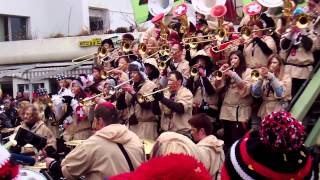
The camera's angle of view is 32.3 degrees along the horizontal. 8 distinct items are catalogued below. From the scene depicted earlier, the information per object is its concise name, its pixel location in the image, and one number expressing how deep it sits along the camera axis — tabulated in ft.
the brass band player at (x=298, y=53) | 26.63
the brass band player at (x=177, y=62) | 32.53
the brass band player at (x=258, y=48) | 28.68
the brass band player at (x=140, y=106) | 28.81
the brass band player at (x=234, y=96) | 27.55
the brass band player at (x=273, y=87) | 25.34
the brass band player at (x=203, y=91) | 29.07
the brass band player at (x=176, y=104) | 26.66
